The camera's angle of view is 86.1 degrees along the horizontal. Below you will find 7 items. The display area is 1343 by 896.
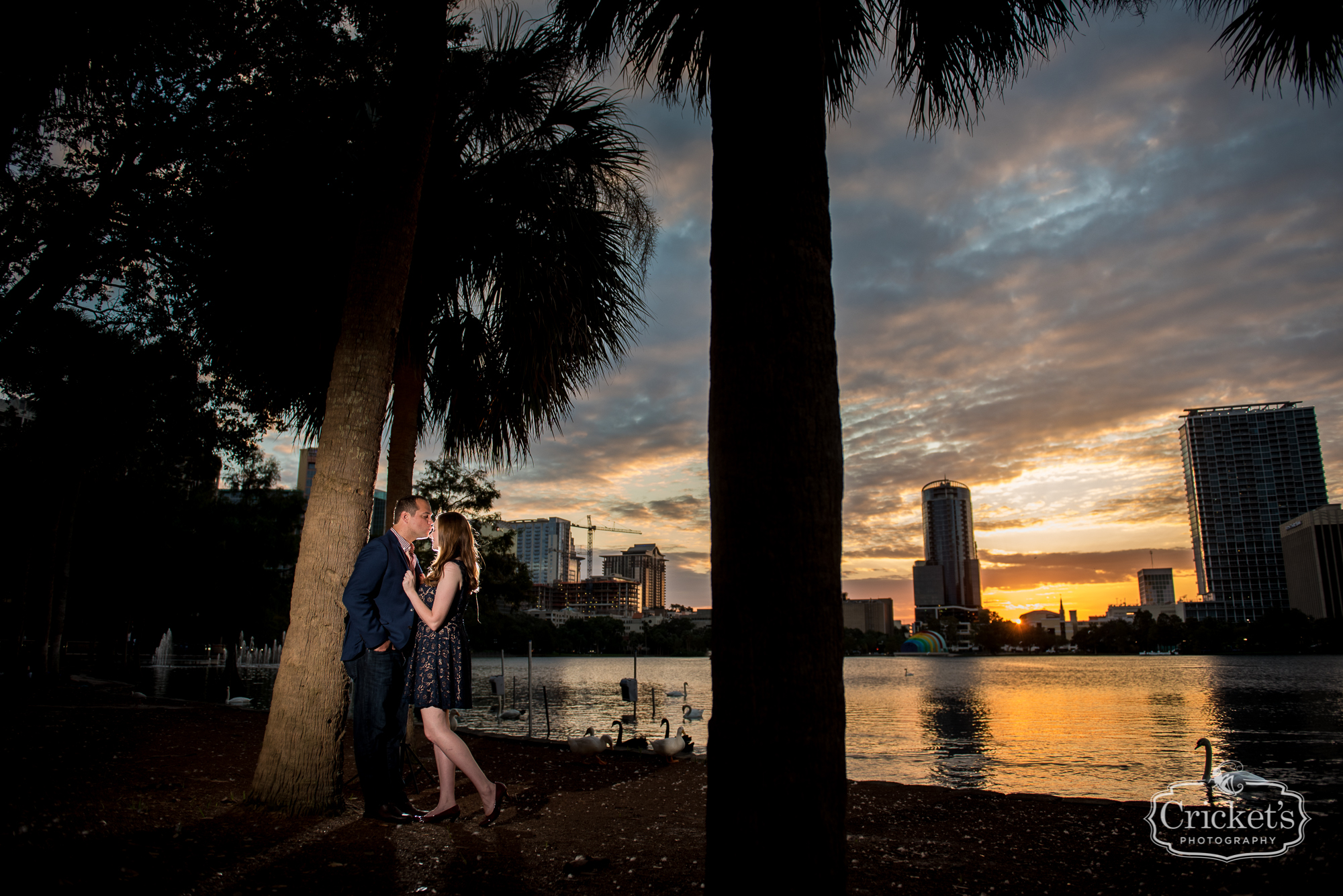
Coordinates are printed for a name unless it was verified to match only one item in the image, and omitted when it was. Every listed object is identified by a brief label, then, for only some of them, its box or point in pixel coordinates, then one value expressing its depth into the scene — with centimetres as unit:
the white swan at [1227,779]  762
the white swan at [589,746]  766
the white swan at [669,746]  892
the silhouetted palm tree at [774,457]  148
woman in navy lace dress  402
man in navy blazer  395
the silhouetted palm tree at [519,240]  656
